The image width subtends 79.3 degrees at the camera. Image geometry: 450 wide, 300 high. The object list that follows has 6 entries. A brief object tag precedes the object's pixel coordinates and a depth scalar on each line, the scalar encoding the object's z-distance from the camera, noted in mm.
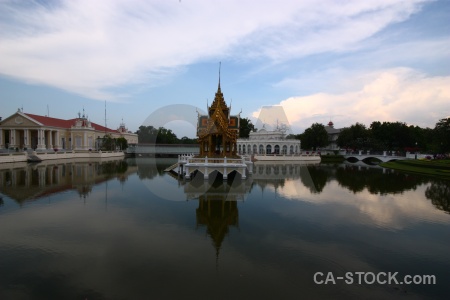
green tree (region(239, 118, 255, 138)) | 78250
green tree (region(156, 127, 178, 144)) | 85750
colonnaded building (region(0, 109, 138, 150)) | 51812
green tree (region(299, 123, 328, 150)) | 64938
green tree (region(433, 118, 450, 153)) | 39481
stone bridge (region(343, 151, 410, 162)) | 50716
